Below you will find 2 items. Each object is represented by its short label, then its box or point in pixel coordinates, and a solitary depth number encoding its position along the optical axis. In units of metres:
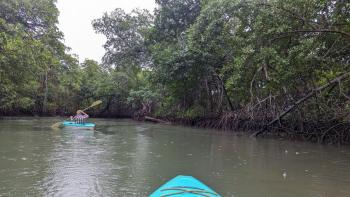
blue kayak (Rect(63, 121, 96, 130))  14.62
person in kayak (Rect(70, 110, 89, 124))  15.47
